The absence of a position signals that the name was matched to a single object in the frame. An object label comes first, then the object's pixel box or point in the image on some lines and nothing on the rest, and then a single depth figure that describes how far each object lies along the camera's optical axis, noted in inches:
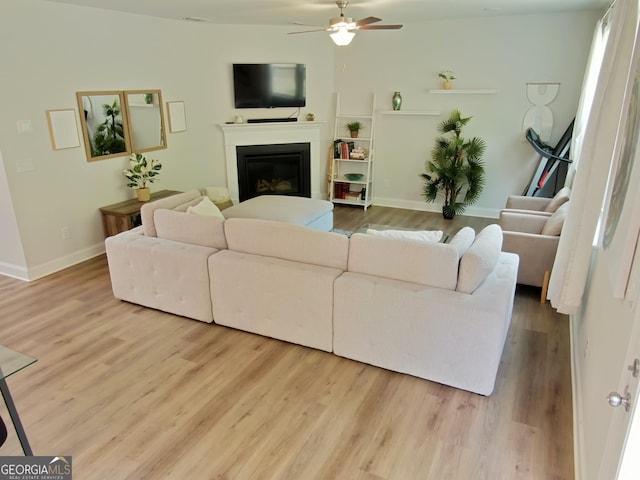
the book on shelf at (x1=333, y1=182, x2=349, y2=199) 277.1
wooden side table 185.9
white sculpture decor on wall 216.1
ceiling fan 159.5
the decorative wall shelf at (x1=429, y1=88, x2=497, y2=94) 227.0
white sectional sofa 101.6
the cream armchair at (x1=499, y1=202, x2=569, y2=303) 148.9
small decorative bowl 268.9
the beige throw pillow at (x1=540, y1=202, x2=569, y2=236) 149.6
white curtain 92.6
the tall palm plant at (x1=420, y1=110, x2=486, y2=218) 231.8
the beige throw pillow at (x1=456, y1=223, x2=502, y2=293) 101.0
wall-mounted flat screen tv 241.6
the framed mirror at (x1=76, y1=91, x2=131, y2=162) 180.4
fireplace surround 249.3
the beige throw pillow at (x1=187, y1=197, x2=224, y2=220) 146.3
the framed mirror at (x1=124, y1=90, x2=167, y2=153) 200.4
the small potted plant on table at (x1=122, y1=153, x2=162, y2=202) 195.8
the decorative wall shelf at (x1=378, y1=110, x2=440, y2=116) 244.5
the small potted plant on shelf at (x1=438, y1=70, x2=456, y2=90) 233.9
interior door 47.3
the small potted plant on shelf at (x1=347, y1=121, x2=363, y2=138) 264.4
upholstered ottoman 177.9
